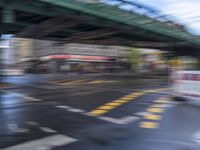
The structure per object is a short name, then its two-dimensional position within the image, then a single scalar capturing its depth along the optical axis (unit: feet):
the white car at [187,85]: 24.06
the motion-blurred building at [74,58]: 128.17
